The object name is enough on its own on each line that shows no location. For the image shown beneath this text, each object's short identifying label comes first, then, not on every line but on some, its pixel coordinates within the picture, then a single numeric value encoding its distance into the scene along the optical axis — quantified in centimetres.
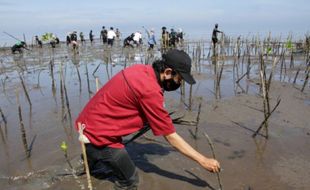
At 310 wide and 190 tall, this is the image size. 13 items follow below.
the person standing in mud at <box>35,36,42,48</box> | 2782
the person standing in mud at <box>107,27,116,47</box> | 2486
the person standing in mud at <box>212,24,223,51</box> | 1698
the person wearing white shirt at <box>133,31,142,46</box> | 2620
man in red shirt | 282
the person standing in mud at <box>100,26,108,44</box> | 2894
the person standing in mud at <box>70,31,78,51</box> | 2330
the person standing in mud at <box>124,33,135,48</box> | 2553
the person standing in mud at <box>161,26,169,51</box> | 1650
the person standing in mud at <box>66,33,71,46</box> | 2757
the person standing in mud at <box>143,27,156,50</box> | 2209
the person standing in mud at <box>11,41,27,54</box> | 2236
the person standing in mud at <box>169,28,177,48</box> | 2047
